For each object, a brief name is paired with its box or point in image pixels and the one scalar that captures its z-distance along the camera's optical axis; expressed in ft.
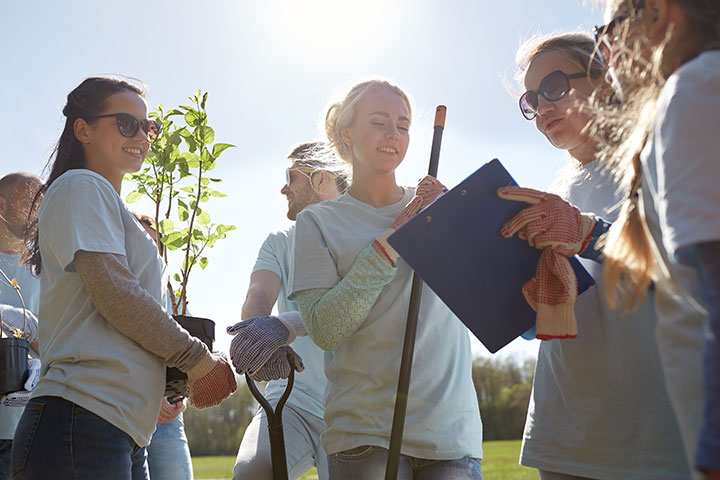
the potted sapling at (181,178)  10.93
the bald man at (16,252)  12.14
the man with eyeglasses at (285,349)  8.81
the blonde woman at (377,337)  7.65
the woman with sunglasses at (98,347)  6.81
